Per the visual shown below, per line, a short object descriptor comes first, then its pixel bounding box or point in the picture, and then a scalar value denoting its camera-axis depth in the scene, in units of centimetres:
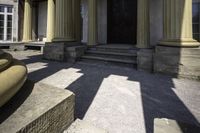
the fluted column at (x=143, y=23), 499
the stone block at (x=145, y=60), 425
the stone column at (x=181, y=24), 370
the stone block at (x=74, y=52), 550
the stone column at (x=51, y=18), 818
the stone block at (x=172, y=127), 145
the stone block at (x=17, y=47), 908
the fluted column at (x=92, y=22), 594
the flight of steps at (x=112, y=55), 485
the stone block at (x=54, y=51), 574
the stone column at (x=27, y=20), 936
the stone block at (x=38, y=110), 115
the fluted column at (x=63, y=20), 588
